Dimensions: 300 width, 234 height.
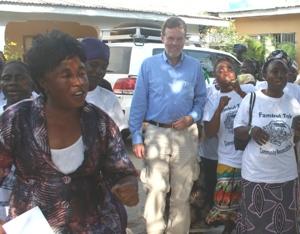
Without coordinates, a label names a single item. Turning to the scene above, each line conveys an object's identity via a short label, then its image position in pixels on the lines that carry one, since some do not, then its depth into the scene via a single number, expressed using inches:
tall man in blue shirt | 149.2
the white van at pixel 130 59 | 290.1
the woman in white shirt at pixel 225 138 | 151.7
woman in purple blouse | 71.7
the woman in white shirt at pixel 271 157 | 130.5
